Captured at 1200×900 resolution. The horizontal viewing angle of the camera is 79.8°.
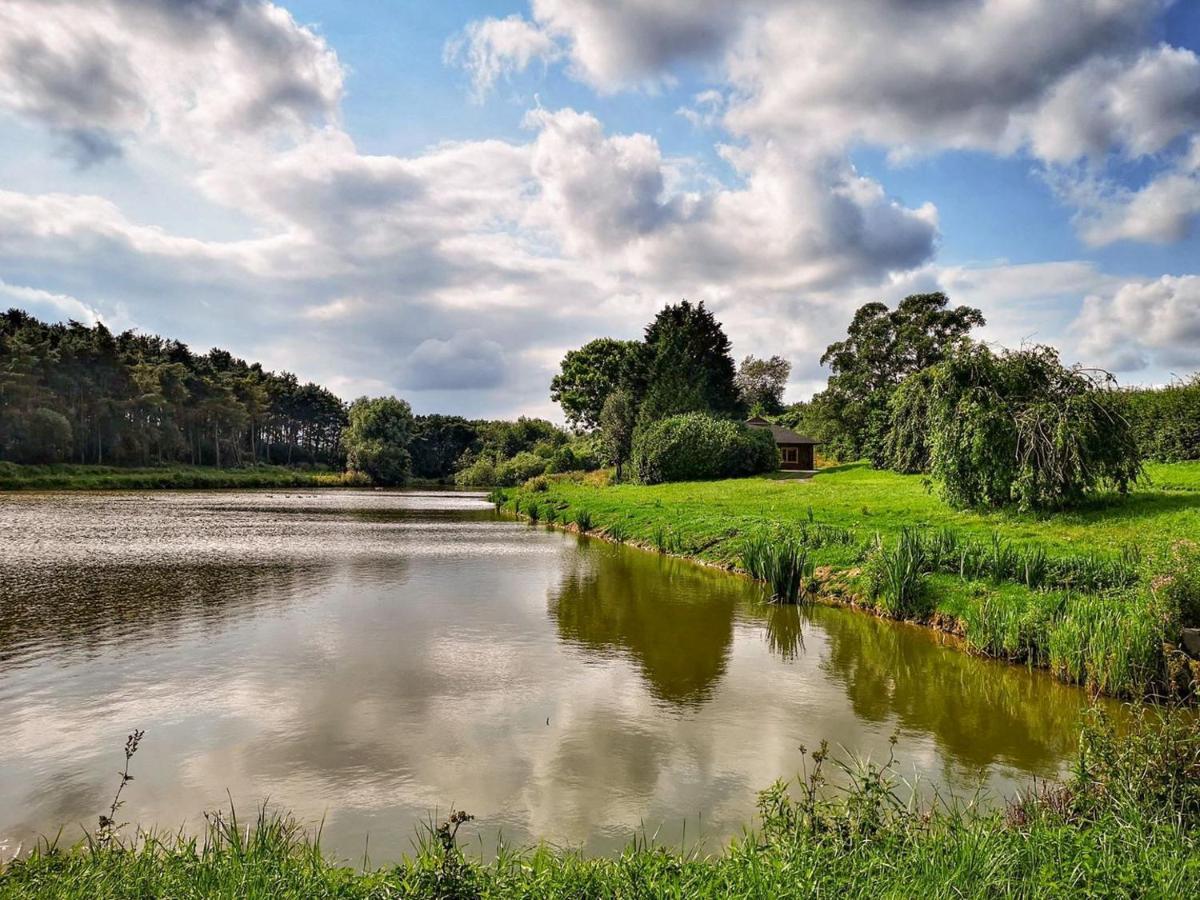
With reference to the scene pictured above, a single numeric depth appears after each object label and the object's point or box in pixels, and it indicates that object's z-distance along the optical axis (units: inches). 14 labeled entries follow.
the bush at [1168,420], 1183.6
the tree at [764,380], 4124.0
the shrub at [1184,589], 372.2
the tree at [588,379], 2878.9
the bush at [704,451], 1786.4
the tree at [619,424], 2188.7
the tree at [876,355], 2124.8
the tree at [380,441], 3614.7
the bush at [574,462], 2768.9
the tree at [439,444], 4407.0
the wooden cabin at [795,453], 2347.4
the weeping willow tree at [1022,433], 729.0
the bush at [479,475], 3627.0
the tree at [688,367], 2142.0
